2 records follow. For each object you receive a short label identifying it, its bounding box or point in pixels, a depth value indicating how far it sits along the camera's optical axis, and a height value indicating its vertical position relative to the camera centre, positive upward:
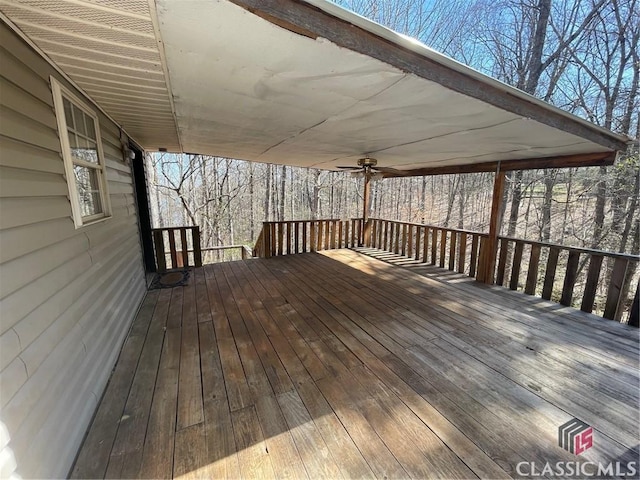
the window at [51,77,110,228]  1.77 +0.30
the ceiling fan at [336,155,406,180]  4.92 +0.51
